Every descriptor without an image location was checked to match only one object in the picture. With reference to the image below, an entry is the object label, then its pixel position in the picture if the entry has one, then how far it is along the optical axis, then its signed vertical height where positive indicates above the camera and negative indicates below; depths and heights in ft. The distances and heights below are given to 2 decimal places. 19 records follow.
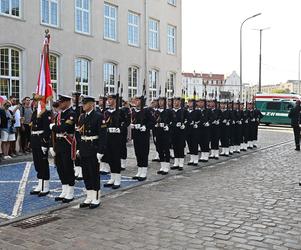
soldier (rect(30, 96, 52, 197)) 26.63 -2.40
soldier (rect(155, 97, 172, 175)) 35.27 -2.53
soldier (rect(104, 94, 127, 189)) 28.78 -2.08
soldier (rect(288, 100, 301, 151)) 55.42 -1.44
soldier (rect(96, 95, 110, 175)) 34.19 -4.93
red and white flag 27.48 +1.94
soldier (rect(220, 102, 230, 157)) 47.17 -2.45
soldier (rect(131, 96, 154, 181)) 32.35 -1.92
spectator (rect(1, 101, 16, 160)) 42.37 -2.00
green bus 115.03 +1.06
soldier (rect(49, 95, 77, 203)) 24.91 -2.14
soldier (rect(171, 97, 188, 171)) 36.94 -2.10
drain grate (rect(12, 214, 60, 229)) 20.39 -5.68
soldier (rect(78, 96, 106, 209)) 24.00 -2.23
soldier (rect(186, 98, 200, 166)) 40.40 -2.31
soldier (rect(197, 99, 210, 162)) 41.98 -2.08
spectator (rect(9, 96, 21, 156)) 44.80 -1.36
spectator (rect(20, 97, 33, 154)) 46.81 -1.85
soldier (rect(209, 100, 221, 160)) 44.45 -2.21
